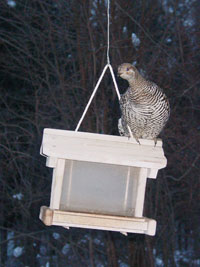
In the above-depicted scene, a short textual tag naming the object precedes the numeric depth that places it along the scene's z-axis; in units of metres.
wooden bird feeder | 4.55
